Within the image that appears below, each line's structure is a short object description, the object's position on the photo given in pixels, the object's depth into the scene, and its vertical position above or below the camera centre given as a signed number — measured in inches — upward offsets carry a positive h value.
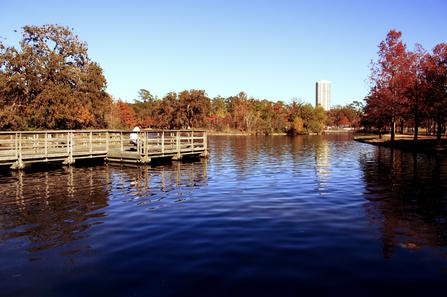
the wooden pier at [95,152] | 912.3 -58.5
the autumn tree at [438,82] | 1445.6 +222.7
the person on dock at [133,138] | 1133.4 -15.9
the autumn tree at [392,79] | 1726.1 +288.2
